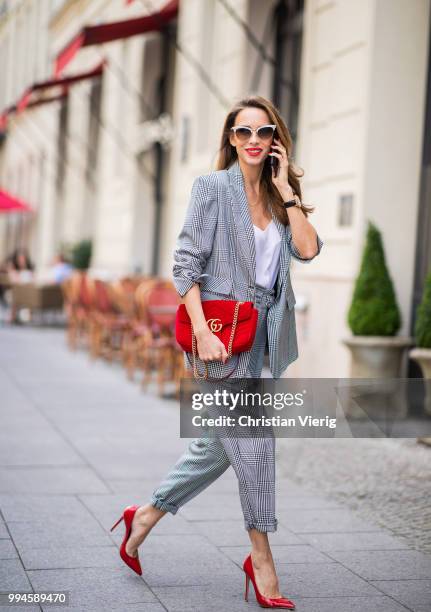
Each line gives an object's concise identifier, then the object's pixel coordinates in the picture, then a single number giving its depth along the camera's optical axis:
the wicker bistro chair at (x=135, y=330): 10.09
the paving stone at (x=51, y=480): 5.34
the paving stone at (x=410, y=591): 3.66
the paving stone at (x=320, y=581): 3.78
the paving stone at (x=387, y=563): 4.04
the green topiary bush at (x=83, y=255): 20.05
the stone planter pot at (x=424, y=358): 6.85
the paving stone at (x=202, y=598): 3.55
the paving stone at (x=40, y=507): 4.77
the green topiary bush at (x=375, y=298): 7.69
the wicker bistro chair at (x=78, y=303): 12.84
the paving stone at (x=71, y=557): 3.97
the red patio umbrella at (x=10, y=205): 19.16
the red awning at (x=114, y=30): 12.30
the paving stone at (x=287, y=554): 4.21
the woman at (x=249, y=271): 3.53
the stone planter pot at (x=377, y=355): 7.64
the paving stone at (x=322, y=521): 4.77
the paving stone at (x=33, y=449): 6.11
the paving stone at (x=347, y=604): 3.57
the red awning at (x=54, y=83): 17.64
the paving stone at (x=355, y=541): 4.45
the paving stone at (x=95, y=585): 3.56
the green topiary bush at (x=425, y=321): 7.00
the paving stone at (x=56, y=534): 4.29
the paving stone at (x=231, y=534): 4.49
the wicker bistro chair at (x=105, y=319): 11.95
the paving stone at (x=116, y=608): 3.44
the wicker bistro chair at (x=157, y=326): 9.52
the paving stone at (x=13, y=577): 3.64
